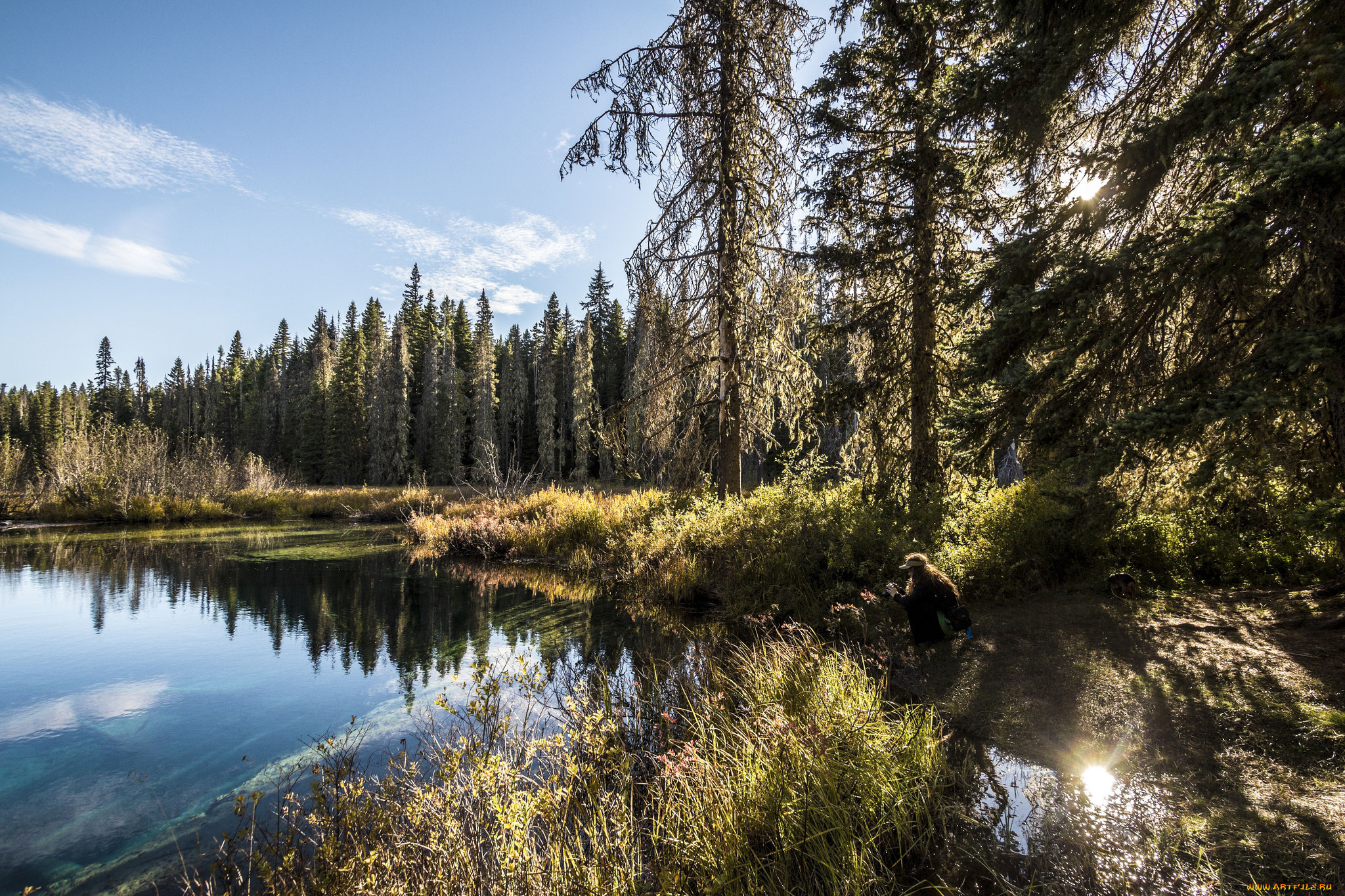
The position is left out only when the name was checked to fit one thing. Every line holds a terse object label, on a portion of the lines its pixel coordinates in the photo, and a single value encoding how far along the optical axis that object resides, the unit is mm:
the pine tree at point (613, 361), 47875
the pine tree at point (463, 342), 54562
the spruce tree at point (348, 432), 46594
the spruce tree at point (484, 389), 42781
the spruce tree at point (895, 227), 9336
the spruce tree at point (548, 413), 43750
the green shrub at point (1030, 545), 7738
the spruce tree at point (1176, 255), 3730
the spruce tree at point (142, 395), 76512
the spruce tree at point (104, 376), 79312
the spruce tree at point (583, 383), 38469
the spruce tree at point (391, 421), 43500
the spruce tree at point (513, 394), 48344
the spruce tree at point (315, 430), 49406
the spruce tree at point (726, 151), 11023
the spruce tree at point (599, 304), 54750
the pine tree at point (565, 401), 48031
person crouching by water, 6551
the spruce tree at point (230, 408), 64750
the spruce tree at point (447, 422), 44062
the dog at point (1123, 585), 6699
